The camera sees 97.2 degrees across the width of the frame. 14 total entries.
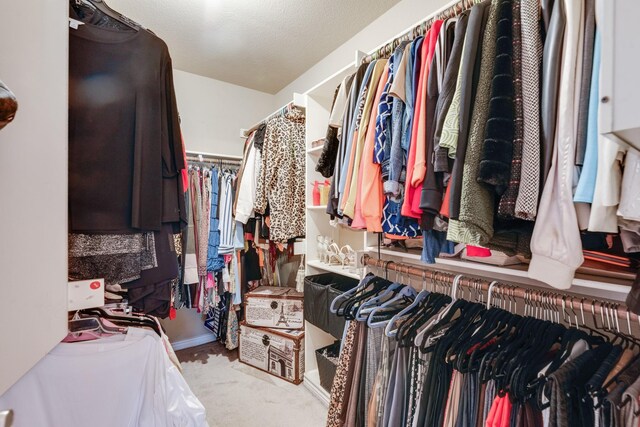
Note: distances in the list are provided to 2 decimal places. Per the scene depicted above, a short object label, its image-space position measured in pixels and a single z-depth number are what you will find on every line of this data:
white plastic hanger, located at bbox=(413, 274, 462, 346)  0.90
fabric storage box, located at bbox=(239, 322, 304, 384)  2.02
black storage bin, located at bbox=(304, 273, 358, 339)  1.69
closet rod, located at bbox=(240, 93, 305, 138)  2.10
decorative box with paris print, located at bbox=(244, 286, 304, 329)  2.13
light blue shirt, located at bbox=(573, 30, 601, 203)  0.59
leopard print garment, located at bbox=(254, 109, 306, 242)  2.03
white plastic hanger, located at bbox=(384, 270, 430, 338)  1.00
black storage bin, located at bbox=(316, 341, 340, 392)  1.79
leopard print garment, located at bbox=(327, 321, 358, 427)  1.19
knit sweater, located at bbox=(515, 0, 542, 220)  0.66
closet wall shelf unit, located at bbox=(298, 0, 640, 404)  0.74
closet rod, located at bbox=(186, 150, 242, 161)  2.39
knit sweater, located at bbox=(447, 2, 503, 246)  0.71
